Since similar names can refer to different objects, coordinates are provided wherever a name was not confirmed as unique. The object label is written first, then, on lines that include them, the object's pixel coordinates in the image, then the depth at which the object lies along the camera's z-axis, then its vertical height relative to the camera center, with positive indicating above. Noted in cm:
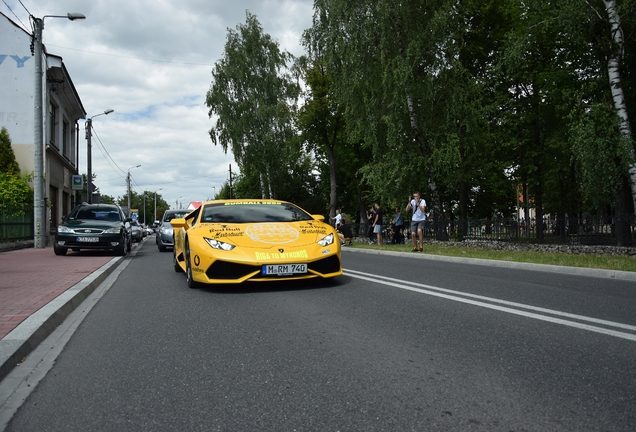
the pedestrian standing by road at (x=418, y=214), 1603 +29
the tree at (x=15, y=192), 2183 +166
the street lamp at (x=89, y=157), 3412 +454
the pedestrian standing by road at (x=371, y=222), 2487 +14
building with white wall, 2889 +732
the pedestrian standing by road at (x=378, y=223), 2252 +7
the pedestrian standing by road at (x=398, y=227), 2342 -11
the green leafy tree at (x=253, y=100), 4159 +962
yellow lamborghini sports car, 726 -28
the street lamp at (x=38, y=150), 2022 +297
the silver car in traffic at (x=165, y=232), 2005 -10
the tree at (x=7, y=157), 2630 +356
